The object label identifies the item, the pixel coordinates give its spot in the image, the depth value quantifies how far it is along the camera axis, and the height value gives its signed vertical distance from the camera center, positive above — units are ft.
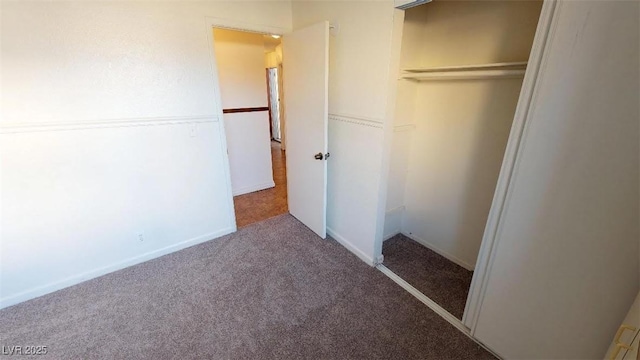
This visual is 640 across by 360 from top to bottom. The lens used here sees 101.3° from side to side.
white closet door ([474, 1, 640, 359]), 3.15 -1.31
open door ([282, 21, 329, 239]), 7.11 -0.83
